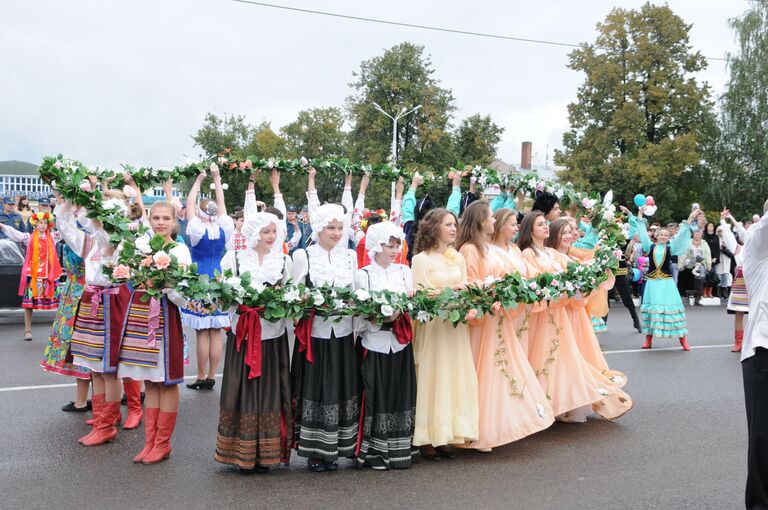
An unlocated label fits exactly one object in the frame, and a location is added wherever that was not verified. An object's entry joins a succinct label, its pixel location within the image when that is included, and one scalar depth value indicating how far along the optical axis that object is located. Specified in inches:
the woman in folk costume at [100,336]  227.3
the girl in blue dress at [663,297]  425.4
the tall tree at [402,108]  1635.1
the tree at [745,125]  1382.9
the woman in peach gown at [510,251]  254.2
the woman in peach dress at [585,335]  263.1
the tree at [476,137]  1675.7
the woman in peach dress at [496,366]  225.8
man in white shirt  162.6
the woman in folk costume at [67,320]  250.1
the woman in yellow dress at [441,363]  217.9
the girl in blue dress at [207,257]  291.6
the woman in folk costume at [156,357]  208.7
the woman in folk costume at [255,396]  199.5
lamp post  1534.2
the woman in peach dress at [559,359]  252.5
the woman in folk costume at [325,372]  206.1
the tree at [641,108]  1331.2
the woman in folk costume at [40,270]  441.7
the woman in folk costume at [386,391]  210.8
